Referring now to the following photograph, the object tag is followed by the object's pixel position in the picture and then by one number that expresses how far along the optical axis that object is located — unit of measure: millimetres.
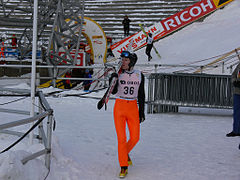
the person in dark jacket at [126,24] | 27764
